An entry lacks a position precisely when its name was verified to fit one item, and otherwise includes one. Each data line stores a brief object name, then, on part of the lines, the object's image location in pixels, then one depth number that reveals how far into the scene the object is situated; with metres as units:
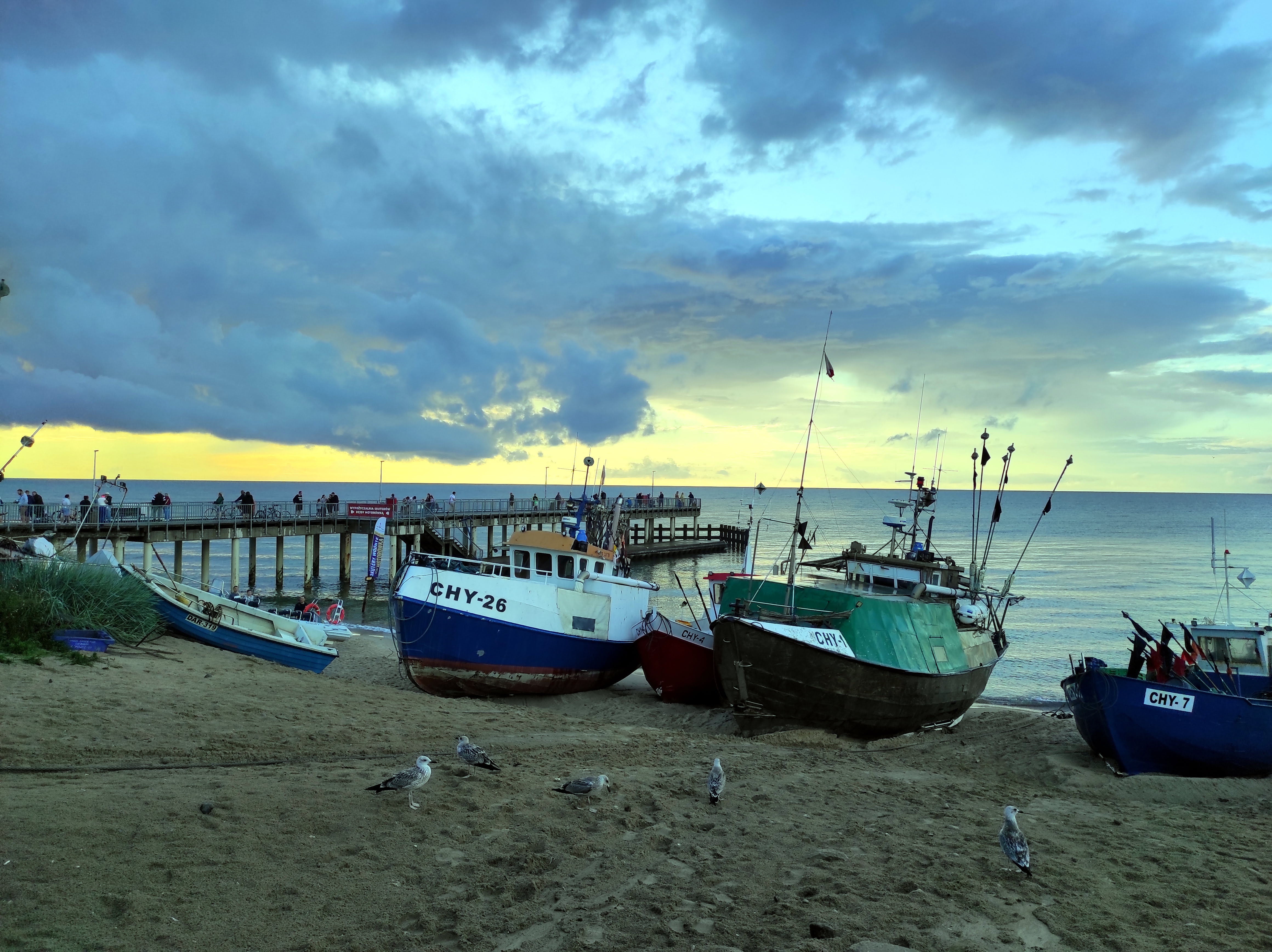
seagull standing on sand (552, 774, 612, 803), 8.23
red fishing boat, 18.86
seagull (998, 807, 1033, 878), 6.85
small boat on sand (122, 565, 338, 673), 18.09
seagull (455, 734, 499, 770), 8.86
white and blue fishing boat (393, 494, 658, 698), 17.95
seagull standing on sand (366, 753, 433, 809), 7.56
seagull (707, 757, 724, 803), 8.56
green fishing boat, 14.45
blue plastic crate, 13.99
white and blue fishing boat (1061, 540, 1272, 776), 12.55
